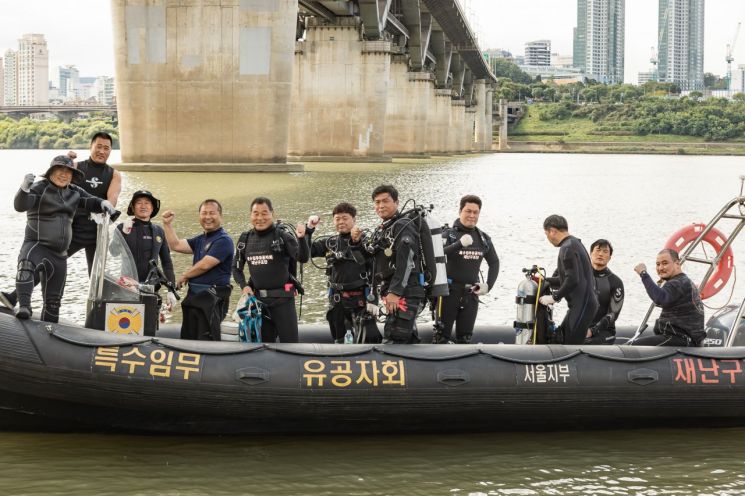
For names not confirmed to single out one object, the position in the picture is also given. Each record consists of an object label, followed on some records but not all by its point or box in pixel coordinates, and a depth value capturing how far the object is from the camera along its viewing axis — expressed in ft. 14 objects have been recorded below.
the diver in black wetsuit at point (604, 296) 25.44
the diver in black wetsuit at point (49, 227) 22.84
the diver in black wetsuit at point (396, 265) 22.66
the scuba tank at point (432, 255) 23.17
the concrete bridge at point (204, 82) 113.91
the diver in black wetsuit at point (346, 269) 23.97
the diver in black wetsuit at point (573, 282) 23.68
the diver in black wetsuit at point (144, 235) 24.31
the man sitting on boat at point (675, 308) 23.57
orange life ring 28.27
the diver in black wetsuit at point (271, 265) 23.39
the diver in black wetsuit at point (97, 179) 25.31
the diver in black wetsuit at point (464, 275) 26.13
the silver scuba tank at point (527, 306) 25.03
